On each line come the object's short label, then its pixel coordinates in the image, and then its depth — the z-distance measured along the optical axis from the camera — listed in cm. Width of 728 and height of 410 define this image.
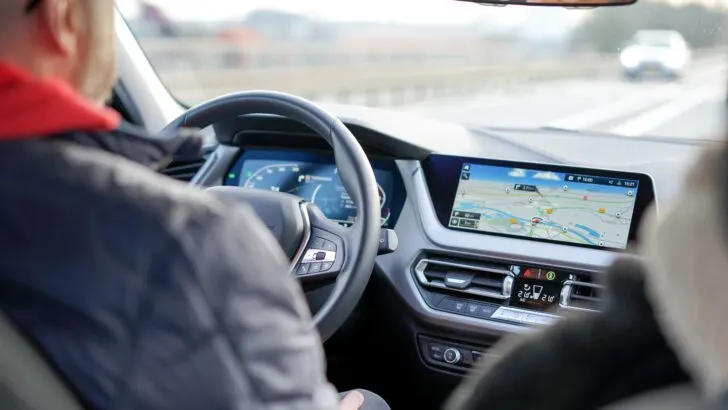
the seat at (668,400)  89
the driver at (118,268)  124
